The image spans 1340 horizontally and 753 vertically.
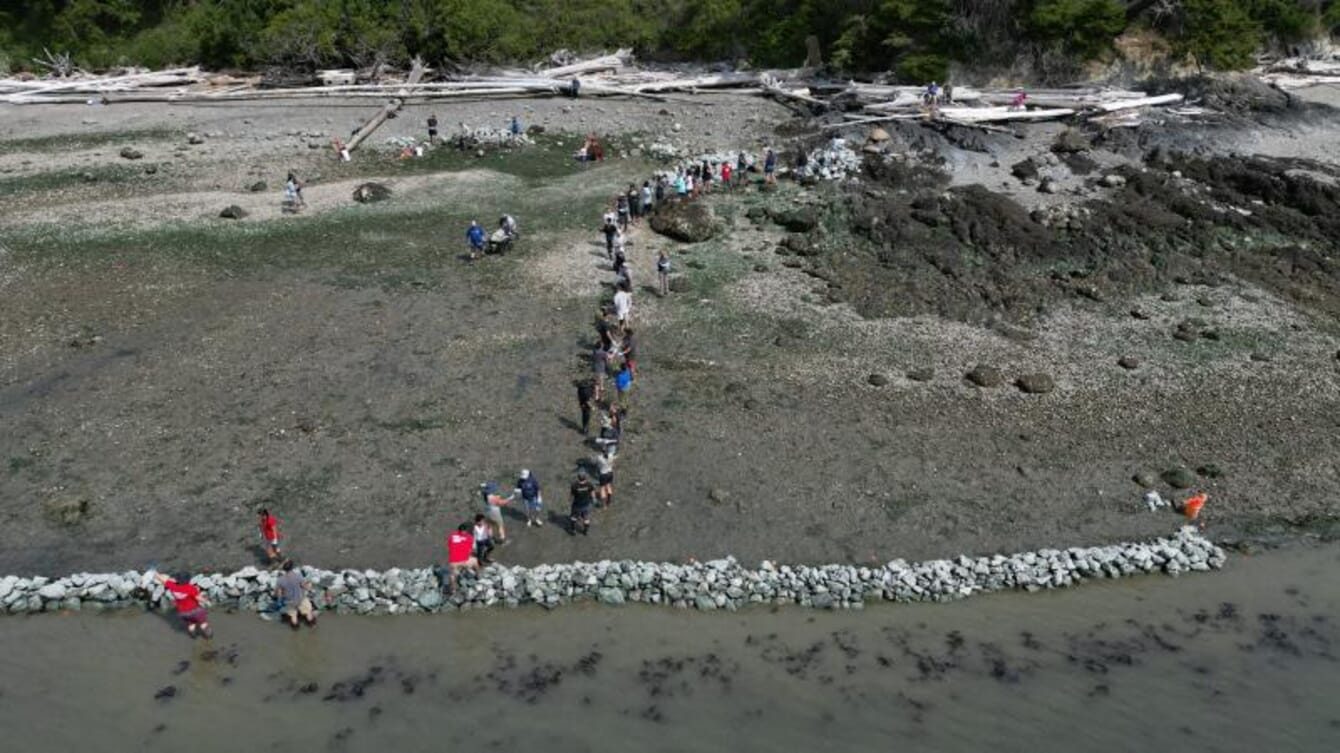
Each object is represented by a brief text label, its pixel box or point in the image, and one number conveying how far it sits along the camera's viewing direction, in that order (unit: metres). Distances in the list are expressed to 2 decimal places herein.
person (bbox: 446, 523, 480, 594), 15.42
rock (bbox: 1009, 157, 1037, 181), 33.47
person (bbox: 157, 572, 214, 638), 14.43
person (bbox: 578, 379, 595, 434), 19.81
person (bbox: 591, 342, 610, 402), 21.14
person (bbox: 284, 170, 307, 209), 30.73
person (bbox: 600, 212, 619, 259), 27.61
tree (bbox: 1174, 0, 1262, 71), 41.47
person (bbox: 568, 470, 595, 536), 16.75
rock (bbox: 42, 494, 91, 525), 17.39
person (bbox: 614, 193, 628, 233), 29.48
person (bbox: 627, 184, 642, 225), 30.91
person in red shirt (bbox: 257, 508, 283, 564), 16.05
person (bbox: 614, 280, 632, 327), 23.80
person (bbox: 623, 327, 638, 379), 22.14
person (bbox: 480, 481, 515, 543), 16.58
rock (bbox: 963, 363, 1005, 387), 22.05
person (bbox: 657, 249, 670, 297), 25.70
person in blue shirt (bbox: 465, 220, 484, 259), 27.42
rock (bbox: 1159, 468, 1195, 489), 19.03
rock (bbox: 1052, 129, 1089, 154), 35.41
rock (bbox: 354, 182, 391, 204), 31.82
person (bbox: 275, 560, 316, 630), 14.74
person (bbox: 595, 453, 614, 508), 17.67
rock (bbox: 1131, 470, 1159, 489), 19.02
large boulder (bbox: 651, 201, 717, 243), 29.09
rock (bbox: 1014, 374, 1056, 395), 21.84
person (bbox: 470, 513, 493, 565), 15.97
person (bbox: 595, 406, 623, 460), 18.14
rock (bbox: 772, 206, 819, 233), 29.52
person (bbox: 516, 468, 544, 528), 16.98
